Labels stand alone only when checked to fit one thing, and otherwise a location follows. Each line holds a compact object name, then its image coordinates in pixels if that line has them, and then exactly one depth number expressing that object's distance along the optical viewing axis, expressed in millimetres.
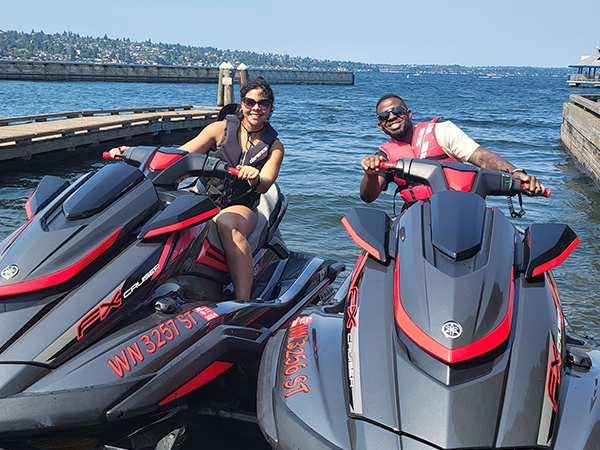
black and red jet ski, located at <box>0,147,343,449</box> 2109
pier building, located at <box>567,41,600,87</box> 62788
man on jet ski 3387
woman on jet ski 3316
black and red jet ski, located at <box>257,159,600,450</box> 1600
